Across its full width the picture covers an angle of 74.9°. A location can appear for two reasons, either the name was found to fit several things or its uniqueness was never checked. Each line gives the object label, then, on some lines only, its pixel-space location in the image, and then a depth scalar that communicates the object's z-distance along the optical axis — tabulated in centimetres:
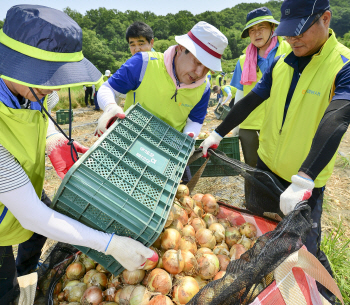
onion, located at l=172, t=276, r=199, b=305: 135
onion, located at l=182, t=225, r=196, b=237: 176
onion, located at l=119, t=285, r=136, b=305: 138
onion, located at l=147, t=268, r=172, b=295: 138
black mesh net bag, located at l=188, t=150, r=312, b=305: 97
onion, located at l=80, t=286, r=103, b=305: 139
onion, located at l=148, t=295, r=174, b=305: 129
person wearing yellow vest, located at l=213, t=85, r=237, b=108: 431
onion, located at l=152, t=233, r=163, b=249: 165
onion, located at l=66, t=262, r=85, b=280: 157
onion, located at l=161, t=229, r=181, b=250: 159
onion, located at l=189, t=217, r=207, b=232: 186
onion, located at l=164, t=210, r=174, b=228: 164
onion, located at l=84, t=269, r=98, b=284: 154
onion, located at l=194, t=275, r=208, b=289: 152
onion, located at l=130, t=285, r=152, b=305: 133
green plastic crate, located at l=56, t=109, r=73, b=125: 831
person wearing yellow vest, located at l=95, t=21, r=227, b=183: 179
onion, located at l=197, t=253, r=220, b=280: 151
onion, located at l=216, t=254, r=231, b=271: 161
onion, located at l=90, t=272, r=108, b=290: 151
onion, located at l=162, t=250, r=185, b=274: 146
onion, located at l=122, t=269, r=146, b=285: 145
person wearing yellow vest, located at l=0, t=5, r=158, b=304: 93
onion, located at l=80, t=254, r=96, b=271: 164
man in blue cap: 135
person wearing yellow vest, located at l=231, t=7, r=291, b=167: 279
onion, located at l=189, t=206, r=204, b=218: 196
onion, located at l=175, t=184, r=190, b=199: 199
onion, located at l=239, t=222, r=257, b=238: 186
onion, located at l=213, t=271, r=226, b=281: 150
